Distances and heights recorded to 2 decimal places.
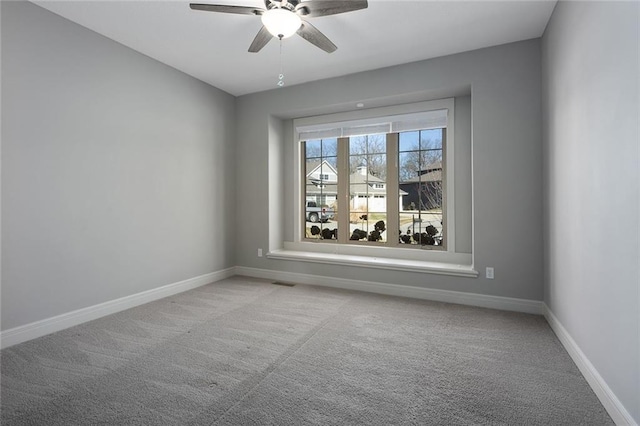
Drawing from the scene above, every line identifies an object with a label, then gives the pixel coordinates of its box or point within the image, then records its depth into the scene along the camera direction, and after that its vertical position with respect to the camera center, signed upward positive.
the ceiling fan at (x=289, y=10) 2.13 +1.41
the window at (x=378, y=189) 3.92 +0.33
